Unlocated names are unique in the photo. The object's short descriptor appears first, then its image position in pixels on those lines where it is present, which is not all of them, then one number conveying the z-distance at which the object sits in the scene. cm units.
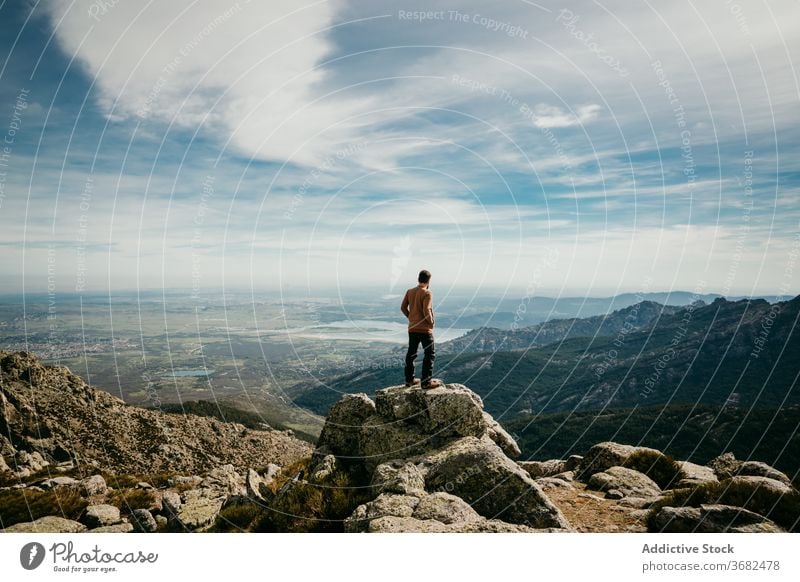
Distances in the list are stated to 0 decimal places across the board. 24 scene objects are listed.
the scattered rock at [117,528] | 1427
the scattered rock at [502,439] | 1648
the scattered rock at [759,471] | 1731
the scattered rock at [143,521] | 1579
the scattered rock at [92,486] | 2220
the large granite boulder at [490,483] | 1138
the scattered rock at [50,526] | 1396
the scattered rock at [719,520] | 1088
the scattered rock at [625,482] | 1598
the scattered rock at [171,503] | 1717
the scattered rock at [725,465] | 1849
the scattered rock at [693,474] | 1683
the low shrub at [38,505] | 1803
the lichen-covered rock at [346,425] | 1608
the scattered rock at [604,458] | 1977
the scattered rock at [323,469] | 1387
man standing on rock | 1466
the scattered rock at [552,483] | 1748
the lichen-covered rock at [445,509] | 1049
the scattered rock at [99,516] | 1587
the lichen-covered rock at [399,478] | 1182
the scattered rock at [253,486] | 1460
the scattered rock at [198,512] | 1488
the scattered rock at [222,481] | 2183
